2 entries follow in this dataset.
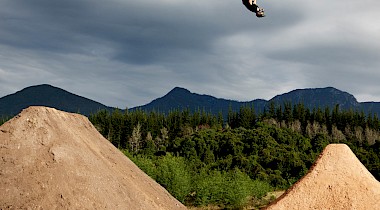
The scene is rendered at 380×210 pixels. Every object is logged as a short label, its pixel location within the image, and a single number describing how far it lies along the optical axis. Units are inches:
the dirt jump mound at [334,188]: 847.7
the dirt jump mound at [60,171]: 631.2
